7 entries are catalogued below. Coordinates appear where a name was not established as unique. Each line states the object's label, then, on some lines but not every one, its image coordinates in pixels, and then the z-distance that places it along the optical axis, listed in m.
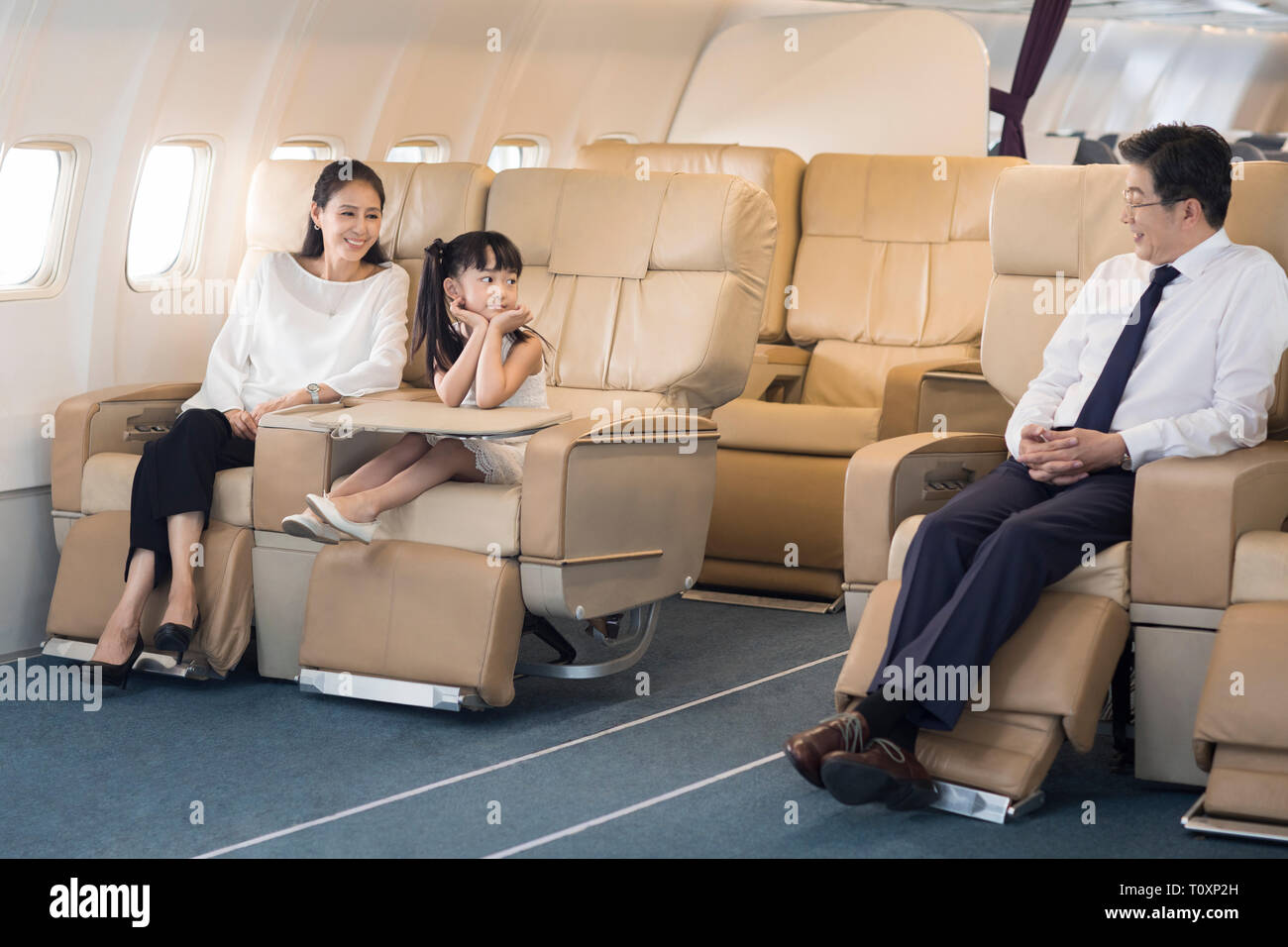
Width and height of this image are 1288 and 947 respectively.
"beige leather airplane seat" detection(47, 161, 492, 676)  4.19
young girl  3.81
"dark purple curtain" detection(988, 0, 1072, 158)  7.81
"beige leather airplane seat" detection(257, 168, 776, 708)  3.72
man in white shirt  3.11
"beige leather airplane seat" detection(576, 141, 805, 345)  6.12
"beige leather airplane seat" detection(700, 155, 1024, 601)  5.12
